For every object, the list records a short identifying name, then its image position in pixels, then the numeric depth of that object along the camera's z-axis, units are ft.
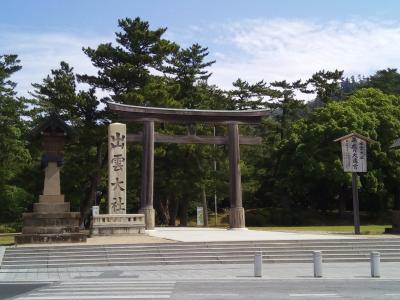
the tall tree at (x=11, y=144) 109.91
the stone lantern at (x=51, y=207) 69.31
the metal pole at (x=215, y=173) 132.46
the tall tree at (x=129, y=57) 121.90
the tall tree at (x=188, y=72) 146.10
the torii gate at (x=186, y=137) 95.40
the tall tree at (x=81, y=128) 118.52
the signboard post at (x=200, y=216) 125.03
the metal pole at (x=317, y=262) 44.80
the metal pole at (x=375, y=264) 44.42
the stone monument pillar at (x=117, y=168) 88.79
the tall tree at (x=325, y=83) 186.60
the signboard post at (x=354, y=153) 82.89
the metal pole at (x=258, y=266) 45.61
